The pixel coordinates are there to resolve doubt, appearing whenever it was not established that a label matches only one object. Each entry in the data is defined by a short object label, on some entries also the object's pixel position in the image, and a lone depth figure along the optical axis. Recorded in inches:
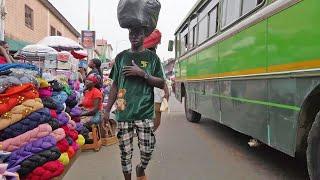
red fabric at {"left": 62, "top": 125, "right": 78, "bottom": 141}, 115.6
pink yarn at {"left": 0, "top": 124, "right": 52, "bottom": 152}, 90.1
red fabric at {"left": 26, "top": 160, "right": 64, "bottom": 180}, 89.5
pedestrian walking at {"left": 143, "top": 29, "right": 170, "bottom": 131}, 120.6
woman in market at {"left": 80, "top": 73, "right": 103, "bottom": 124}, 147.7
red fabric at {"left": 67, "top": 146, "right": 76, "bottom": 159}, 109.9
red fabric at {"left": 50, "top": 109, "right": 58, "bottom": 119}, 105.8
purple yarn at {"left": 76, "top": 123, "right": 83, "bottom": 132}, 137.5
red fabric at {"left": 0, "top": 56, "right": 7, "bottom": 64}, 123.0
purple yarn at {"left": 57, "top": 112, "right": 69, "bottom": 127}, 111.4
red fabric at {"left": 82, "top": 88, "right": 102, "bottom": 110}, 148.7
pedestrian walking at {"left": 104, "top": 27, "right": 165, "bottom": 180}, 83.0
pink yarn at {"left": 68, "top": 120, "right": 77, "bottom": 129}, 120.7
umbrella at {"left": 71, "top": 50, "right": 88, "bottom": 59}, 327.9
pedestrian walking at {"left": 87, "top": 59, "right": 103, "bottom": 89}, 189.6
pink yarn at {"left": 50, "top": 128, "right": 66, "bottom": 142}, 102.1
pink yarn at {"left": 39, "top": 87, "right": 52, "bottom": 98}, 109.8
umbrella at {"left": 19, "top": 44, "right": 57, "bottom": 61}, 235.4
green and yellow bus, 84.3
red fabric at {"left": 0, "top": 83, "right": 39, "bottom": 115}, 91.6
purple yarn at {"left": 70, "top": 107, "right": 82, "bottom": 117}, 138.3
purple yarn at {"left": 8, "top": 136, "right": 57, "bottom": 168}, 88.0
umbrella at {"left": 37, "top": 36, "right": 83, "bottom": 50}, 304.8
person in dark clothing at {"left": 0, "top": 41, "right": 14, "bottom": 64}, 124.7
